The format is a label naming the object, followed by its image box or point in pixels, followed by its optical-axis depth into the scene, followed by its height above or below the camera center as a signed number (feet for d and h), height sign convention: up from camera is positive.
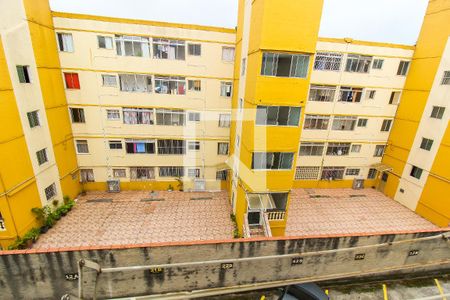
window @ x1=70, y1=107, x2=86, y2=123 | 50.80 -8.21
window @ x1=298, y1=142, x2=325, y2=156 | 58.80 -15.14
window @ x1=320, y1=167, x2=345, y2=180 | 61.94 -22.06
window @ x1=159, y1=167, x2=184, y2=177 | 58.03 -22.34
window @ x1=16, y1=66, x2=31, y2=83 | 37.50 +0.18
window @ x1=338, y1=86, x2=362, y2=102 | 55.72 -0.54
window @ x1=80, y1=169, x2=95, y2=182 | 55.21 -23.13
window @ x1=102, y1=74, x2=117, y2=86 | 49.34 -0.13
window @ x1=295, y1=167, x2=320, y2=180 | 60.90 -22.01
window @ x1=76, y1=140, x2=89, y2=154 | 53.11 -15.86
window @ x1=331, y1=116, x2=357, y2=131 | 57.92 -7.88
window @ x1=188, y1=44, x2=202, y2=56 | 49.78 +7.39
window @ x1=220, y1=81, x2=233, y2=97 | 53.00 -0.67
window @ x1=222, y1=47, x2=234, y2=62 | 51.08 +6.96
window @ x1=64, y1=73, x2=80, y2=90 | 48.29 -0.72
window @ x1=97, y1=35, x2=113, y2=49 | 46.60 +7.50
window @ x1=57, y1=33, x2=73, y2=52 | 45.96 +6.99
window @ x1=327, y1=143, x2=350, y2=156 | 60.08 -14.99
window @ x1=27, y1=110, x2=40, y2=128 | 40.01 -7.53
